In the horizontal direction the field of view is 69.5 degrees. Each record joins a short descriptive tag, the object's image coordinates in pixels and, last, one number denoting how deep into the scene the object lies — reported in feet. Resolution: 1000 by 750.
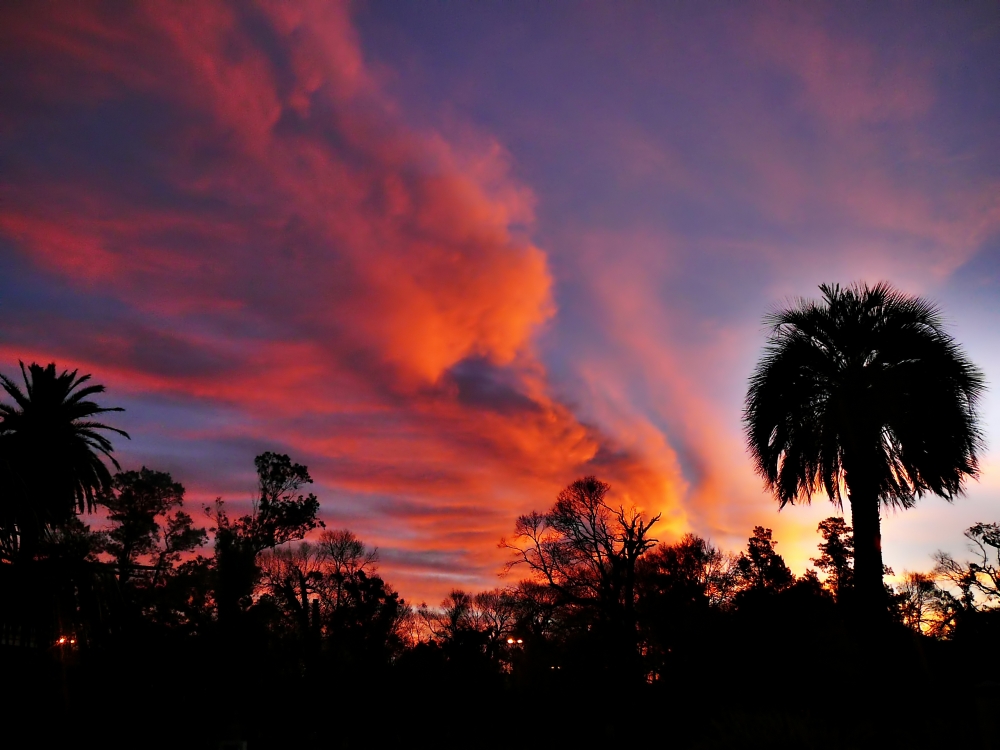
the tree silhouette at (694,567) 143.64
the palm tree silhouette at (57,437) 87.11
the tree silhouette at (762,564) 163.53
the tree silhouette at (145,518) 151.94
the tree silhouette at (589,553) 112.27
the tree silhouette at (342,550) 148.97
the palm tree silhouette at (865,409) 50.29
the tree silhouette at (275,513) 145.18
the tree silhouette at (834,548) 174.50
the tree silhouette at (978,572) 108.78
